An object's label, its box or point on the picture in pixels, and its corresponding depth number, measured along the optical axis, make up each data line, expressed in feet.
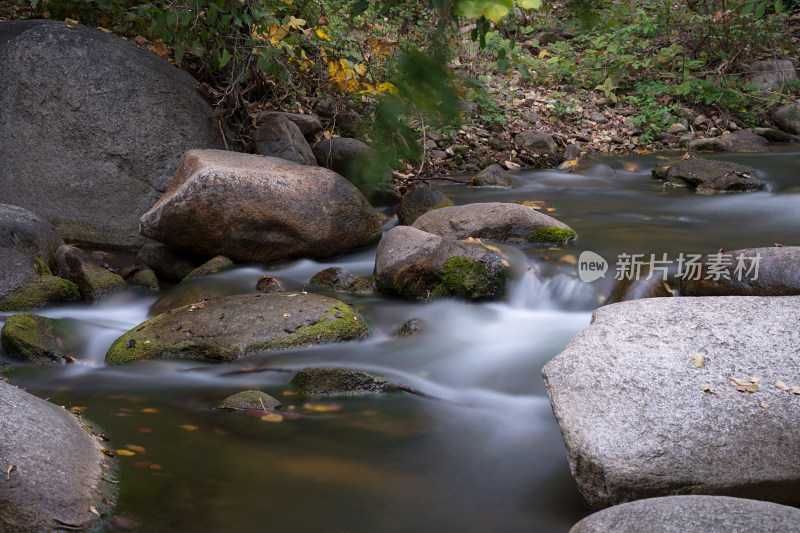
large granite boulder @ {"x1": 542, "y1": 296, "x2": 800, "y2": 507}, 8.22
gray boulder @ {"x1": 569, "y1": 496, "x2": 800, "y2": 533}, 6.37
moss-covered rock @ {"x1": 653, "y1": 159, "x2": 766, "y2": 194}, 25.95
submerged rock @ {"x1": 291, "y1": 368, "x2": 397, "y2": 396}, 12.50
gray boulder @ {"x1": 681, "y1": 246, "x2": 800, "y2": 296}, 13.65
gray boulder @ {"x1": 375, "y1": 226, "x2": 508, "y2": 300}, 16.55
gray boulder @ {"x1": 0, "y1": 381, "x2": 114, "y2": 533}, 7.28
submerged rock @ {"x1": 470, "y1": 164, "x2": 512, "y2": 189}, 28.84
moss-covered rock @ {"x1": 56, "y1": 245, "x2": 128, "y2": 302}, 18.07
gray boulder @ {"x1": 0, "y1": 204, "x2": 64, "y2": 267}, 18.52
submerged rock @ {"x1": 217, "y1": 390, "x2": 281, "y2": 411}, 11.52
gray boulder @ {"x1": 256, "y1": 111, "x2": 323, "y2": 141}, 26.23
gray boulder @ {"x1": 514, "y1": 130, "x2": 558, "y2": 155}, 34.32
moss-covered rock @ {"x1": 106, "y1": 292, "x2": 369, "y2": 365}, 14.16
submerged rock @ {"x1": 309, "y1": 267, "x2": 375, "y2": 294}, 17.98
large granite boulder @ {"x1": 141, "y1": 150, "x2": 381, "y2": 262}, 18.62
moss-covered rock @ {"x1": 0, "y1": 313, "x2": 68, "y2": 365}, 14.05
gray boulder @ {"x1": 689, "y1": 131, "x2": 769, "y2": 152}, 34.50
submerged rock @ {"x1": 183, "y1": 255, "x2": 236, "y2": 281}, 18.93
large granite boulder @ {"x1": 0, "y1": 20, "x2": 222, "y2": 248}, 21.94
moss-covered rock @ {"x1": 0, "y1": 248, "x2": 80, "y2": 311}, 16.96
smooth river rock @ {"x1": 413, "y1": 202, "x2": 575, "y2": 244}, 19.80
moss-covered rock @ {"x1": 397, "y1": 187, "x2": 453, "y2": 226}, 23.09
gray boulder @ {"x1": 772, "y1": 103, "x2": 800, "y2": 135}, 37.98
